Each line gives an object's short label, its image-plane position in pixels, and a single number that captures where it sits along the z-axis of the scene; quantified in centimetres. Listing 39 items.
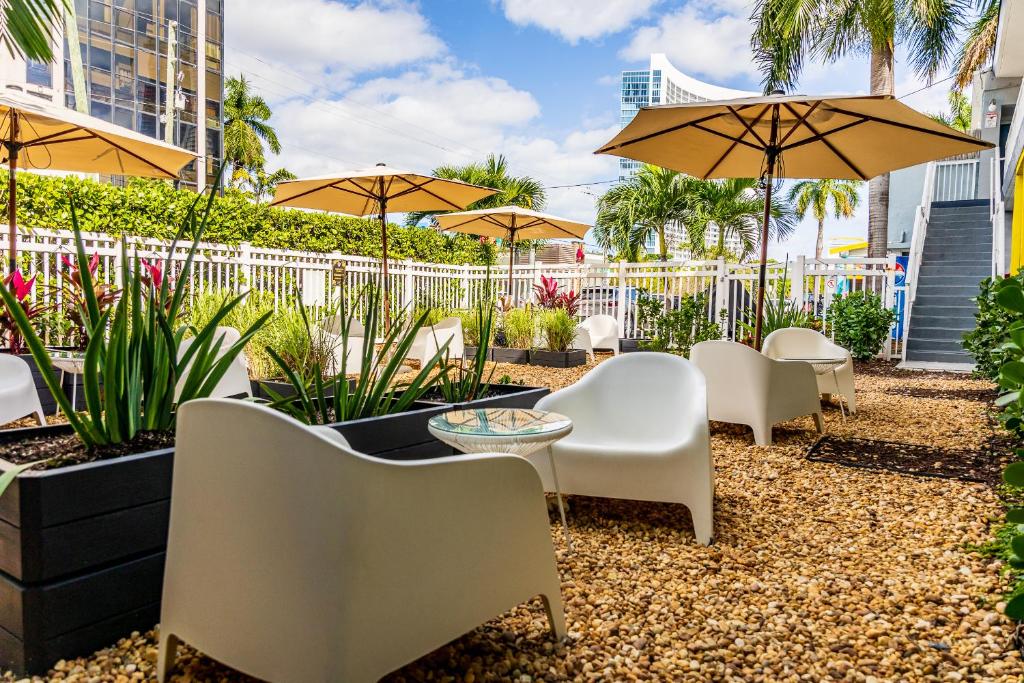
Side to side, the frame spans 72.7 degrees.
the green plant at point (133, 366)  189
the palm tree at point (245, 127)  3278
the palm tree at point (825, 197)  2945
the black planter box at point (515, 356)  888
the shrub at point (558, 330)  889
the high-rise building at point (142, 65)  2177
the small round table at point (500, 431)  223
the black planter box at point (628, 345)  1024
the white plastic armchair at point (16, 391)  346
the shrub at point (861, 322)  931
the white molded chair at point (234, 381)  392
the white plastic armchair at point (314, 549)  132
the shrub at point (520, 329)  911
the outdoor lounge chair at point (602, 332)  963
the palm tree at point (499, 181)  1677
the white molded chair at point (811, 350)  546
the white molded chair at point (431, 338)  759
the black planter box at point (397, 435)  246
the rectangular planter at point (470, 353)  905
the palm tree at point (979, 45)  1394
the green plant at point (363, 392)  255
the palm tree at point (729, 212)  1543
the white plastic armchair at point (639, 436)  270
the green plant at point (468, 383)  313
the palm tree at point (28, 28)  284
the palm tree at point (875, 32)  1180
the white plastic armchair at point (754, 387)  426
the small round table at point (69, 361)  380
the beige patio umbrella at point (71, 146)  515
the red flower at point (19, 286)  491
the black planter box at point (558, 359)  856
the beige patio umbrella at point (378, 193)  775
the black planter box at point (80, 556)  160
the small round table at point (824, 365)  505
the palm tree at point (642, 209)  1594
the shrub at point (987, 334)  545
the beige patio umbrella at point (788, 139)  442
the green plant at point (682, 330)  708
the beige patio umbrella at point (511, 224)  1019
